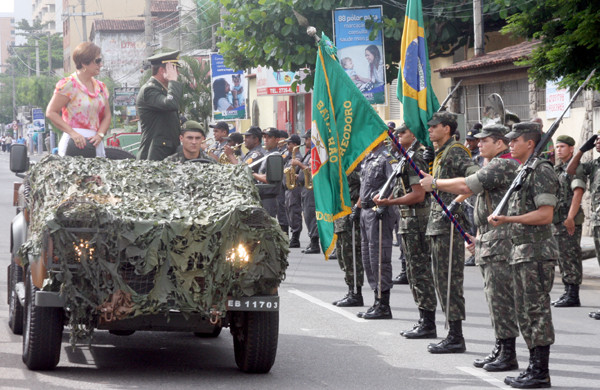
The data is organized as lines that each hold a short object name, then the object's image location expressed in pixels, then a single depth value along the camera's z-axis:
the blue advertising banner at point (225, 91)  37.09
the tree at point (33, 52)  130.12
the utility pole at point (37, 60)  115.70
